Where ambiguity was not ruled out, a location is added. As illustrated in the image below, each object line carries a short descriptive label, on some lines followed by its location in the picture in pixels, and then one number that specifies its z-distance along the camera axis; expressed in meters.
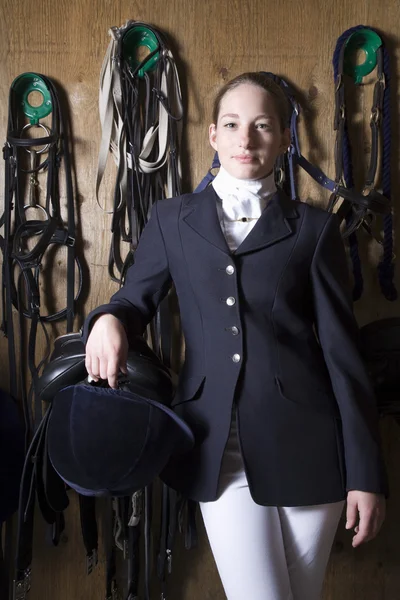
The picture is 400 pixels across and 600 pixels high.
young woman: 1.03
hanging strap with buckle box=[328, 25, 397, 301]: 1.58
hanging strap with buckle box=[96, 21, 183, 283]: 1.60
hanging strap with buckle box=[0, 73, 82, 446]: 1.63
